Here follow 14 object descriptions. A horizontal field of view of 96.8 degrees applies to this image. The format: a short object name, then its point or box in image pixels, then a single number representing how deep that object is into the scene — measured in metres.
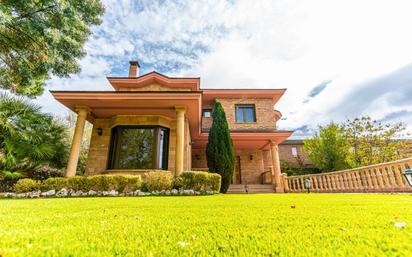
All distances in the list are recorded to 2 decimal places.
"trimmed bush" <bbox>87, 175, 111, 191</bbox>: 5.92
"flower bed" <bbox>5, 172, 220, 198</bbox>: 5.67
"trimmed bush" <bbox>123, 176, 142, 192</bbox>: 5.98
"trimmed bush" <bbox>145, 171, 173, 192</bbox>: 6.02
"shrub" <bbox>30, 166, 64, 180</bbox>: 8.08
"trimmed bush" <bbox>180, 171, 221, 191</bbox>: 6.13
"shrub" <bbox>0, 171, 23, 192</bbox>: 6.50
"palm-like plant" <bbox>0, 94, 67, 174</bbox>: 6.62
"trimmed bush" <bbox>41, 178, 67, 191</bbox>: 5.82
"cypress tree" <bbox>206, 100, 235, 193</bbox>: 8.62
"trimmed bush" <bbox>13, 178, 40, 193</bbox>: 5.62
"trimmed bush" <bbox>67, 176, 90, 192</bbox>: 5.88
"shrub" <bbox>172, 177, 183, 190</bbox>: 6.14
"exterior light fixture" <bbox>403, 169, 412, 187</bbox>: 4.54
